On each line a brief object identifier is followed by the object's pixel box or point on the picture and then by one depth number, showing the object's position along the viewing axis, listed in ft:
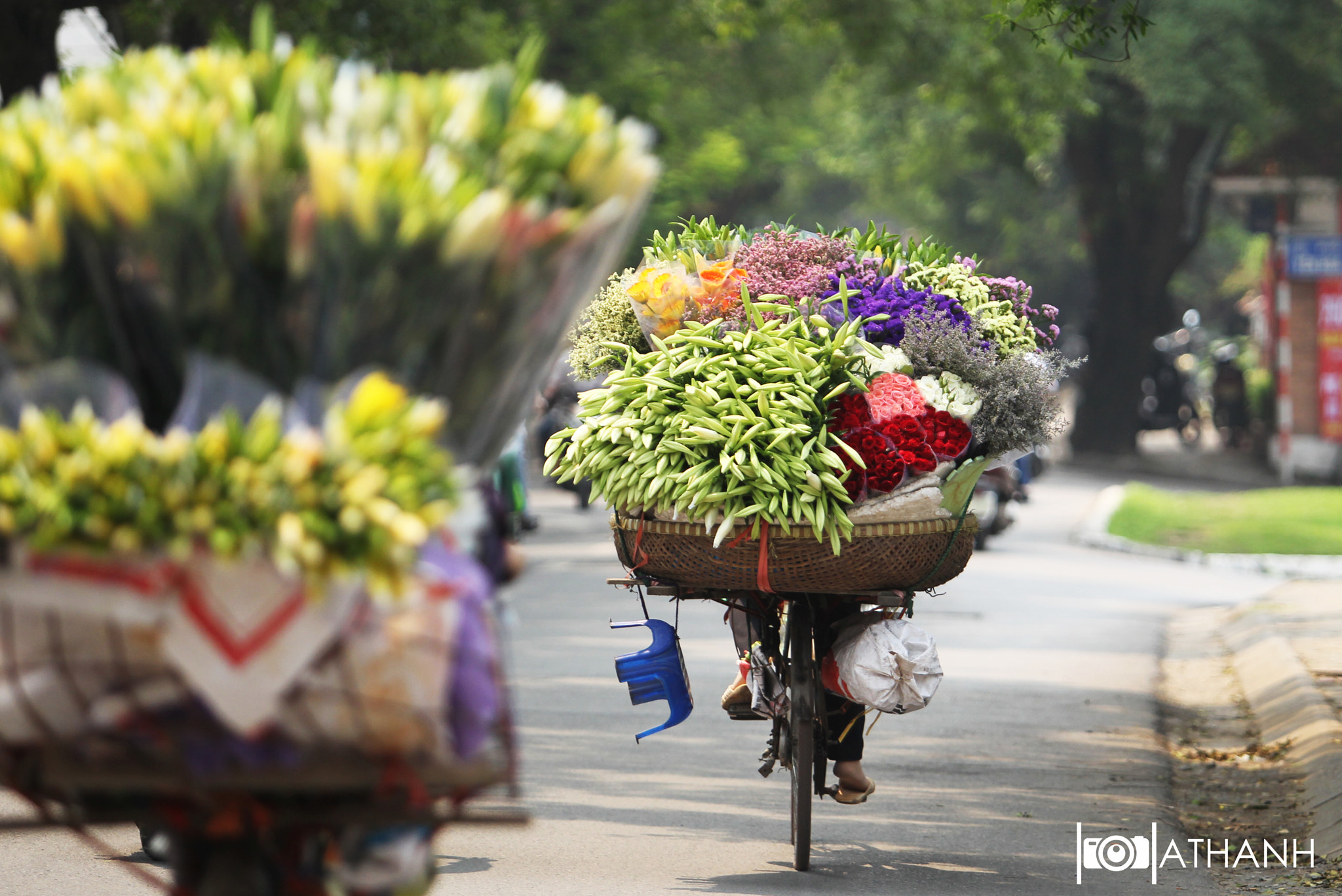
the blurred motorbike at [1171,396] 206.08
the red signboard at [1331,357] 174.91
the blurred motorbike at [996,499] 104.47
